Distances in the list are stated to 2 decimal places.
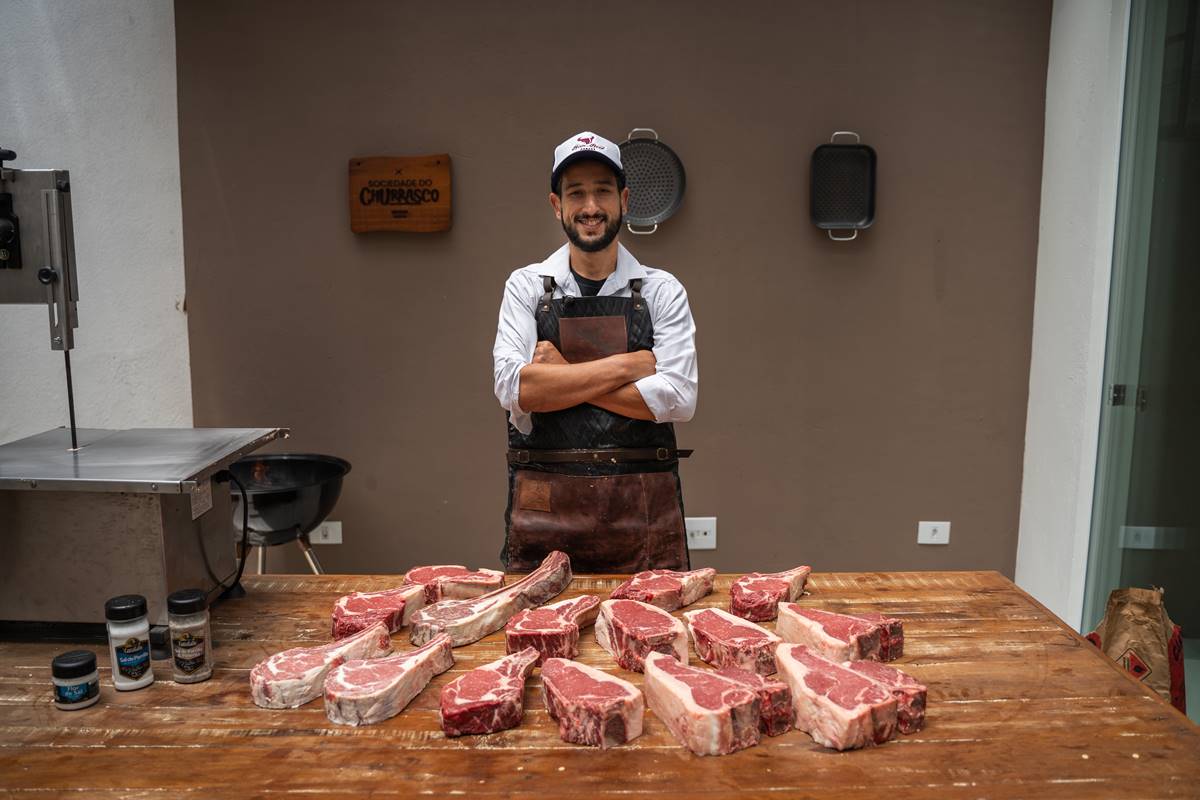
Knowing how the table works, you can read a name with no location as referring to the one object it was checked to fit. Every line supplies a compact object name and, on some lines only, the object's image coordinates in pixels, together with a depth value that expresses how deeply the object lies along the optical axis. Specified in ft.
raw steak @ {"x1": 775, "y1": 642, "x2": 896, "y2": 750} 5.09
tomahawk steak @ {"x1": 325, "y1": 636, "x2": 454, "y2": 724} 5.38
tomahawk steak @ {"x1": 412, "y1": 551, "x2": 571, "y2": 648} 6.48
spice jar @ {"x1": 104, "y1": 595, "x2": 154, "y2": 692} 5.65
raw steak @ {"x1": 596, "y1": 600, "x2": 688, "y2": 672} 6.05
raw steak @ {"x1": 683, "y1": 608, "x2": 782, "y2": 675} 5.98
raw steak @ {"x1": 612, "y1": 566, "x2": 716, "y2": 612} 7.04
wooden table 4.76
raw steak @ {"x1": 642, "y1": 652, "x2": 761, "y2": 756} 5.06
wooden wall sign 12.64
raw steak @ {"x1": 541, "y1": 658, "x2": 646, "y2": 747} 5.14
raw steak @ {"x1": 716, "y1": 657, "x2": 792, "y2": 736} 5.26
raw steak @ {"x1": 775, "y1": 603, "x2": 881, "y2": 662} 6.15
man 8.44
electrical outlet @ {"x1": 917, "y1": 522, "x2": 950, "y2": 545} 13.60
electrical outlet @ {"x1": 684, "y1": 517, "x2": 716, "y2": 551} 13.47
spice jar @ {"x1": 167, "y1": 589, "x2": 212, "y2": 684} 5.81
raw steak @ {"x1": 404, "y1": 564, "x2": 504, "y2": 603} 7.31
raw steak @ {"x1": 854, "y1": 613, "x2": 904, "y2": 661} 6.25
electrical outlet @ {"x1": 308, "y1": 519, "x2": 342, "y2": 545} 13.51
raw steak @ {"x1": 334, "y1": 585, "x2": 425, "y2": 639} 6.56
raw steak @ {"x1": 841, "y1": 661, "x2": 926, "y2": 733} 5.29
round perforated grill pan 12.63
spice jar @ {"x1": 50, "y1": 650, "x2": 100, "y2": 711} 5.45
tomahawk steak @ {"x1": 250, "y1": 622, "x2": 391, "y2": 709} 5.60
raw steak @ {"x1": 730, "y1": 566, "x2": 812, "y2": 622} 7.01
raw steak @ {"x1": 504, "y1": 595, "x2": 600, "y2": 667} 6.25
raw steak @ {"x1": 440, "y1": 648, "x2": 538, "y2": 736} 5.24
